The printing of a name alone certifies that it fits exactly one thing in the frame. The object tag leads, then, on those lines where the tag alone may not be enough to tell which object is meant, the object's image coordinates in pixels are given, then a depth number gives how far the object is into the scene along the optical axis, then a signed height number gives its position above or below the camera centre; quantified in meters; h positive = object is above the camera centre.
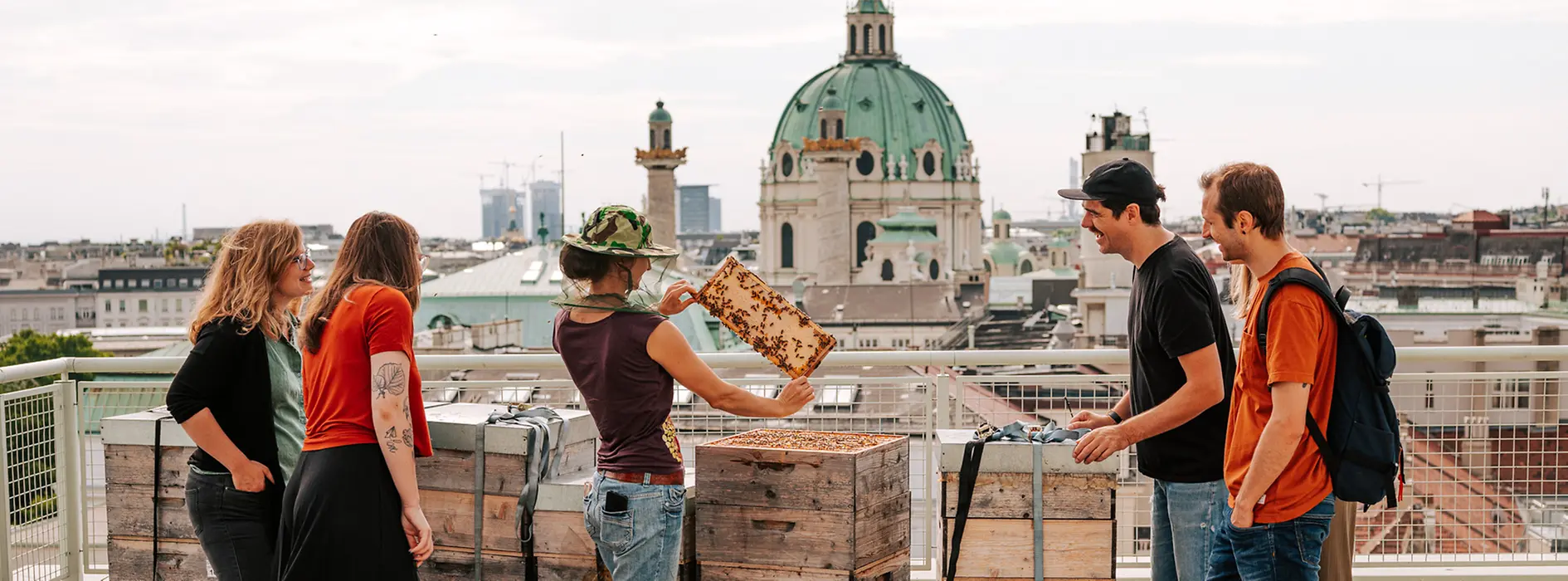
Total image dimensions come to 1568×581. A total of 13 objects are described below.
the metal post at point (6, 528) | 5.90 -1.07
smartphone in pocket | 4.12 -0.69
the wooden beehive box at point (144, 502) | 5.26 -0.87
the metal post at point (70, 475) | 6.15 -0.91
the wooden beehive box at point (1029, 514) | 4.58 -0.81
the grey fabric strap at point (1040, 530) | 4.56 -0.86
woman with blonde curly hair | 4.28 -0.42
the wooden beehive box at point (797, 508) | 4.54 -0.79
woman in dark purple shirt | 4.04 -0.37
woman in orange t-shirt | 4.01 -0.45
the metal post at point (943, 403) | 5.95 -0.62
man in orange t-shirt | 3.76 -0.43
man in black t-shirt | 4.05 -0.33
